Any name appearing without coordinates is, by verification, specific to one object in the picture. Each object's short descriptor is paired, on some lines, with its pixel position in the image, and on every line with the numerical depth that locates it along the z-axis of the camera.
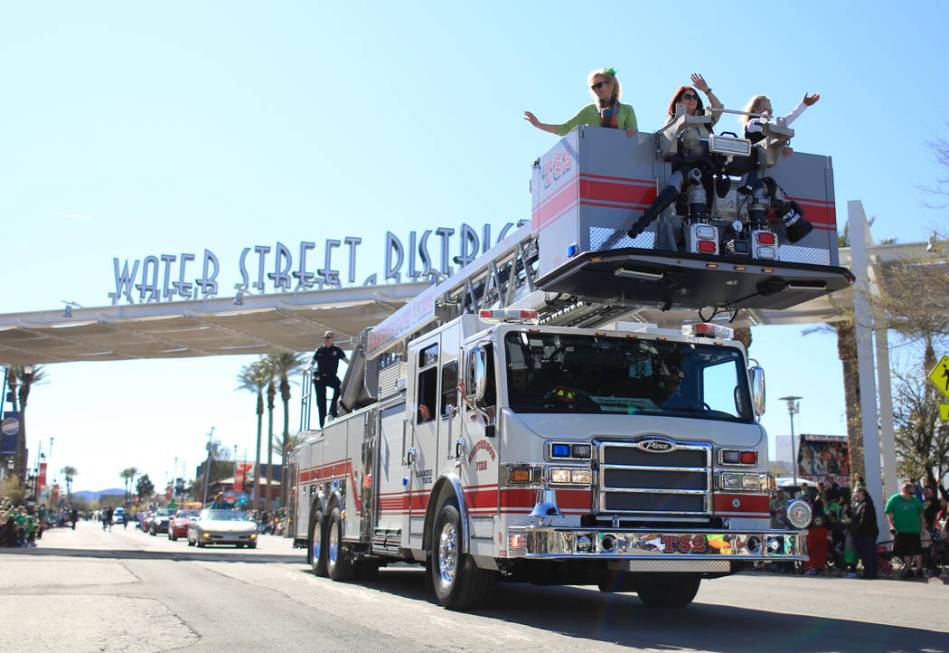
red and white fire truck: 8.43
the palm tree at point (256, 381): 67.42
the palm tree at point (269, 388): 66.06
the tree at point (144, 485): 195.12
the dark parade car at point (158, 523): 58.31
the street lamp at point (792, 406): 43.81
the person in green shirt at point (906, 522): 15.98
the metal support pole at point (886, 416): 21.17
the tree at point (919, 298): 17.84
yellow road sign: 15.14
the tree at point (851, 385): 27.94
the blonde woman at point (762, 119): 9.07
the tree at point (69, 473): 183.34
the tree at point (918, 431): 34.12
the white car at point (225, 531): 31.42
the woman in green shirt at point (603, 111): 9.27
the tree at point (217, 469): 143.50
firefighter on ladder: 16.58
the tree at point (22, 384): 60.59
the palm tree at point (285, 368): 63.91
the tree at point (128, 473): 192.12
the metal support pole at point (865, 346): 19.88
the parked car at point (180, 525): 41.28
